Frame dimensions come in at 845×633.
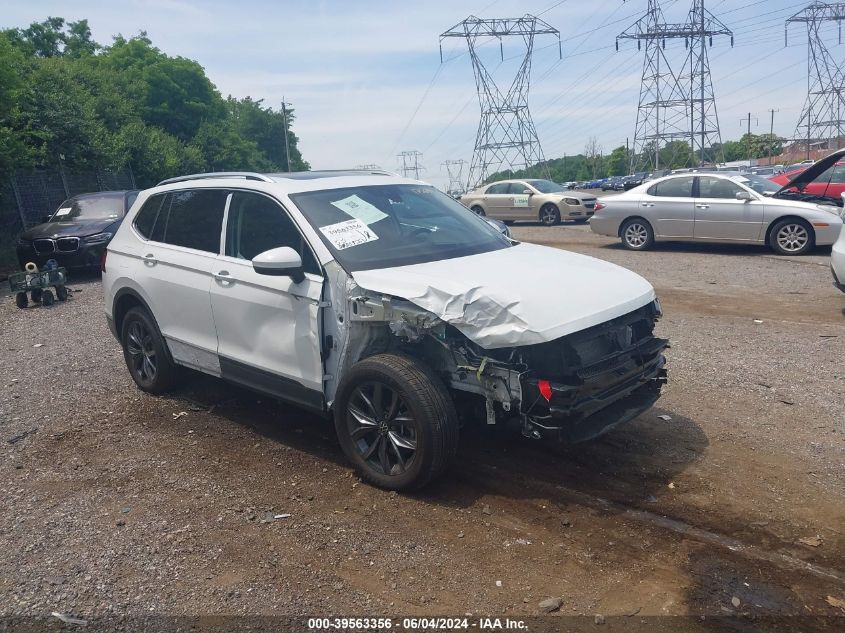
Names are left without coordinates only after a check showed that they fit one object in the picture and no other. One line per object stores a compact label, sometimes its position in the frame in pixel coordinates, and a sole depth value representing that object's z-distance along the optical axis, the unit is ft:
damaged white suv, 12.77
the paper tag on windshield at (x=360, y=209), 16.11
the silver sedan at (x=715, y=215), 41.91
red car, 46.83
